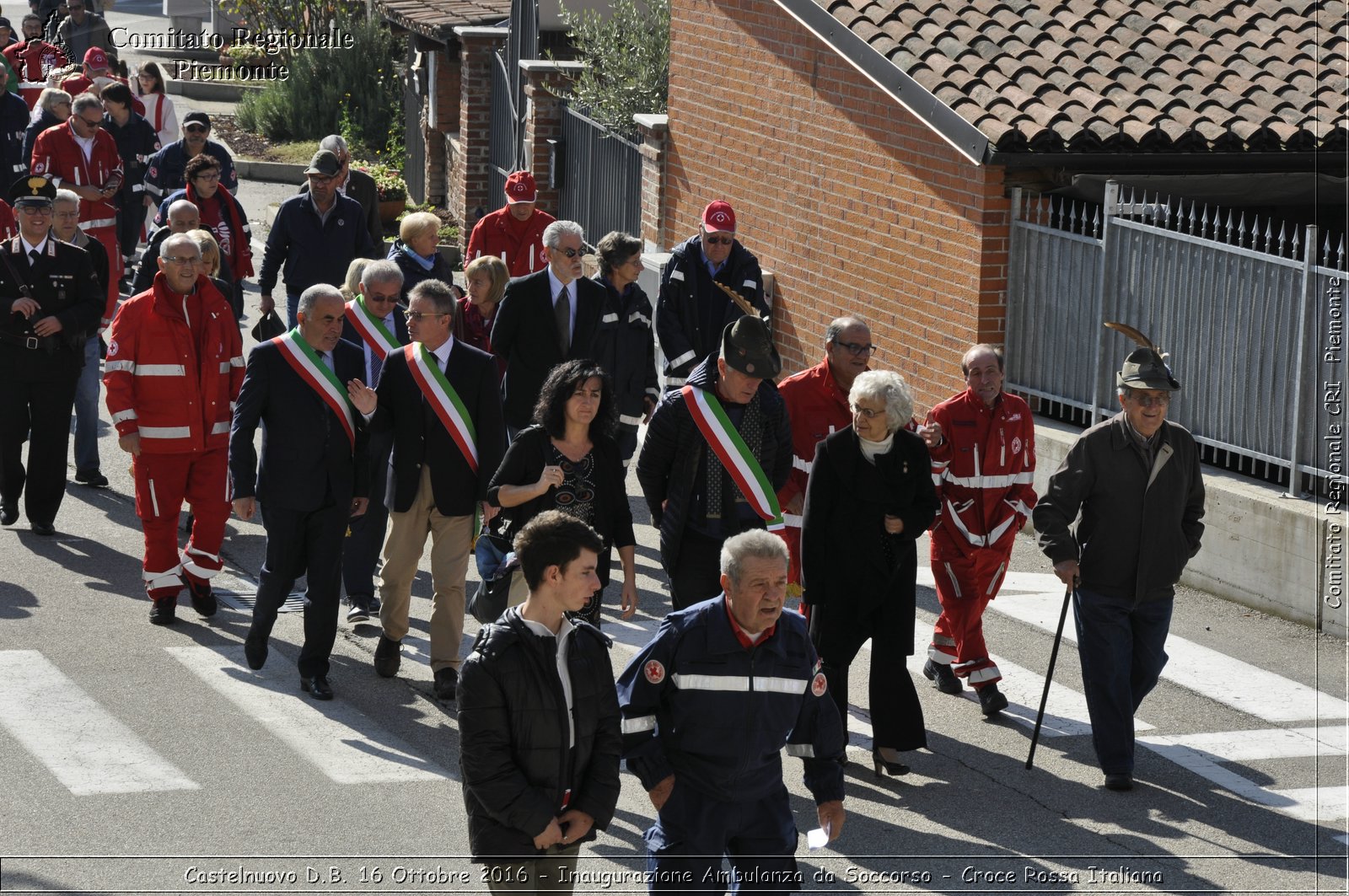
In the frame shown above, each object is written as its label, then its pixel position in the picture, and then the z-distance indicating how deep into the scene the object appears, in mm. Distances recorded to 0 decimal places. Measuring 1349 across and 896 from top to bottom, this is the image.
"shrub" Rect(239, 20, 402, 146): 28922
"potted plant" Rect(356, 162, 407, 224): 24031
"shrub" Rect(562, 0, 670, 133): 20031
